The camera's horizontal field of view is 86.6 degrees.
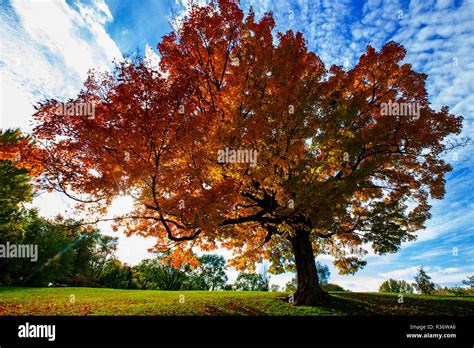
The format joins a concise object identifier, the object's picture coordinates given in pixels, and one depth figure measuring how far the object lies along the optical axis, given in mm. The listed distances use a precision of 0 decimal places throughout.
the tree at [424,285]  23297
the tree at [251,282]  61406
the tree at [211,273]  61812
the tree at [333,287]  26666
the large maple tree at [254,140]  8898
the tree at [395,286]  54156
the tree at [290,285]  37344
